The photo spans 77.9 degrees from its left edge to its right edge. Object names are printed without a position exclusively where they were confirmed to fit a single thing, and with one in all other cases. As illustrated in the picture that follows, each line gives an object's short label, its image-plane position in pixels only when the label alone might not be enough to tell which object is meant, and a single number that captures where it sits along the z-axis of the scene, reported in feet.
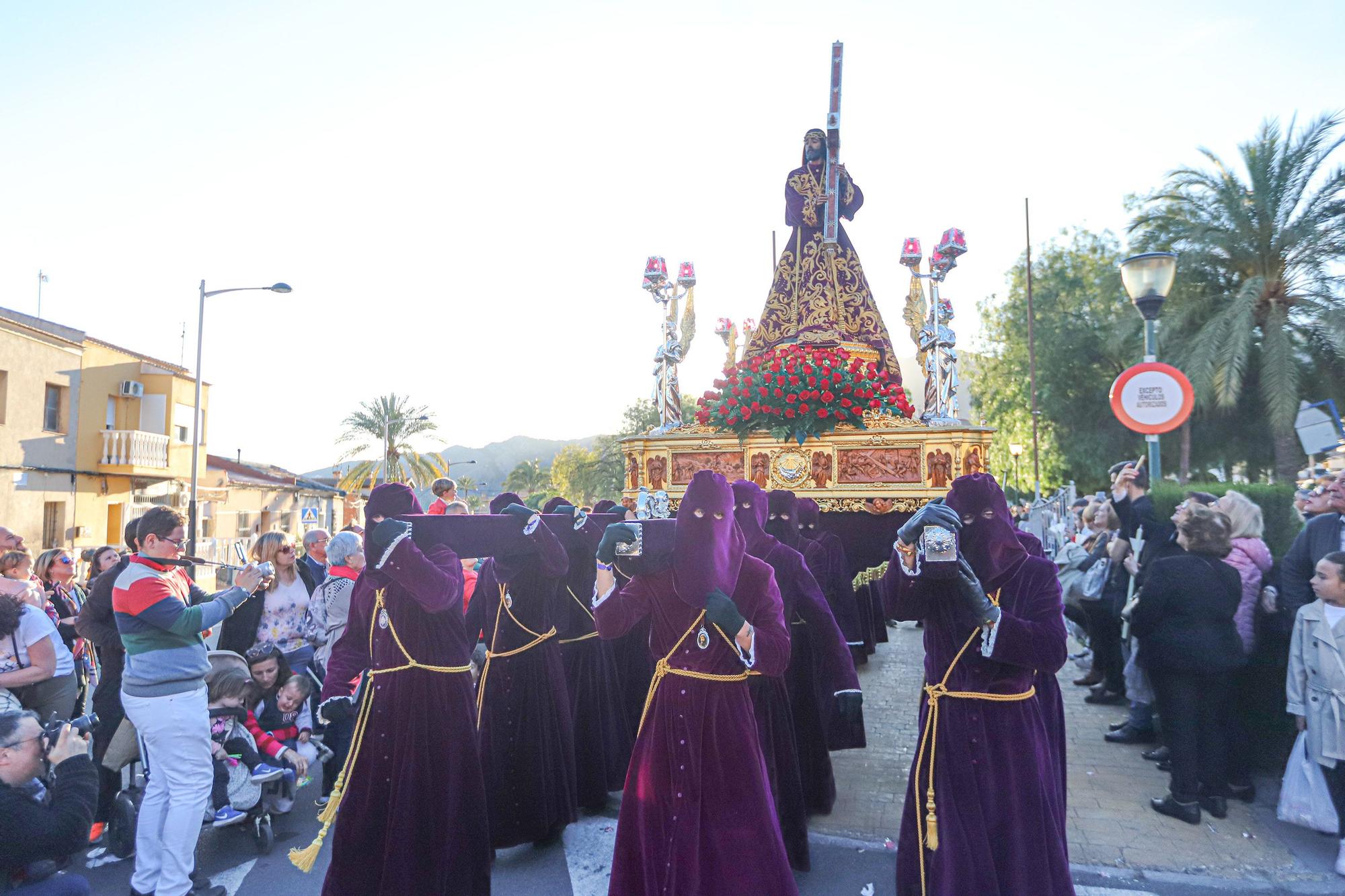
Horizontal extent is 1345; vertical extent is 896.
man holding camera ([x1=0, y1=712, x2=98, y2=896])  9.84
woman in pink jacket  18.39
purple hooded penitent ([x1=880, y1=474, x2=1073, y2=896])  11.28
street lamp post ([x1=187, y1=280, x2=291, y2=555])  58.90
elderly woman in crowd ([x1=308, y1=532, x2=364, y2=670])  19.52
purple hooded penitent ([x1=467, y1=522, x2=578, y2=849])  15.94
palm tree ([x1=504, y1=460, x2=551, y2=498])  179.22
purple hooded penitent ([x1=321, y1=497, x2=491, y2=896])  12.69
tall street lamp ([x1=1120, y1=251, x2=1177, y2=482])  24.52
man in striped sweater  13.67
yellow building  68.33
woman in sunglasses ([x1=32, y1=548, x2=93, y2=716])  20.83
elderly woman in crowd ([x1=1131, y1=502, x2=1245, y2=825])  17.38
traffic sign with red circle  21.84
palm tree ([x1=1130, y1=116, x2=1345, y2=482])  61.77
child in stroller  16.56
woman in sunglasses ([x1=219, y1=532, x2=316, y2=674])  19.94
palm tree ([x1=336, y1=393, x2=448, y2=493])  119.24
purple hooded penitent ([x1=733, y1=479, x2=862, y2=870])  14.94
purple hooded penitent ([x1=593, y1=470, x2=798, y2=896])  10.94
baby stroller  16.24
